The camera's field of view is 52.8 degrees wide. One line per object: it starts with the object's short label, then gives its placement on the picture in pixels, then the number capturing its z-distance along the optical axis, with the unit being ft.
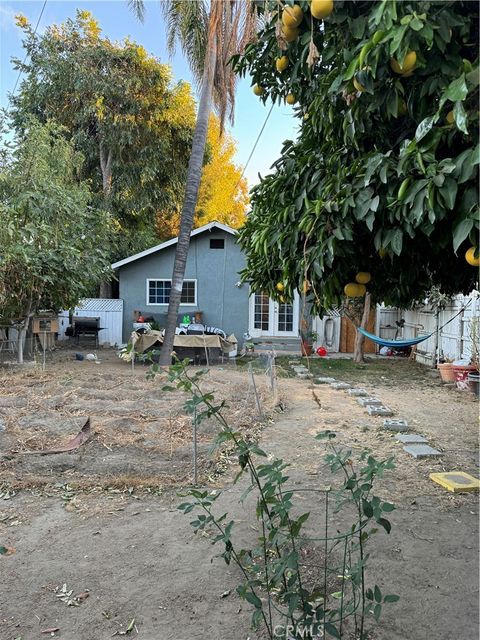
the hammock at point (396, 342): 32.40
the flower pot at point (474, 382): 27.94
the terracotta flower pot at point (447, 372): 32.14
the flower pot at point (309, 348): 46.96
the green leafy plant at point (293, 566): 5.74
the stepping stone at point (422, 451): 16.61
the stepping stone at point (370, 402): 24.67
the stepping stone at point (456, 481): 13.76
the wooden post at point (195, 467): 13.61
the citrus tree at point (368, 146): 4.10
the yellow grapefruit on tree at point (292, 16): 5.02
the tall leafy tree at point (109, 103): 52.34
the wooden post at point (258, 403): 21.43
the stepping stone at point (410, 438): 18.22
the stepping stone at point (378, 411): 22.88
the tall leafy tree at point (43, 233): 30.14
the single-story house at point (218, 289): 49.24
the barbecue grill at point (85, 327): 48.76
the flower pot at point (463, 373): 29.66
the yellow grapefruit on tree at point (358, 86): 4.51
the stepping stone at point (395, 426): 20.14
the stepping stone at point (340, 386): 29.94
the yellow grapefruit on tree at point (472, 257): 4.42
